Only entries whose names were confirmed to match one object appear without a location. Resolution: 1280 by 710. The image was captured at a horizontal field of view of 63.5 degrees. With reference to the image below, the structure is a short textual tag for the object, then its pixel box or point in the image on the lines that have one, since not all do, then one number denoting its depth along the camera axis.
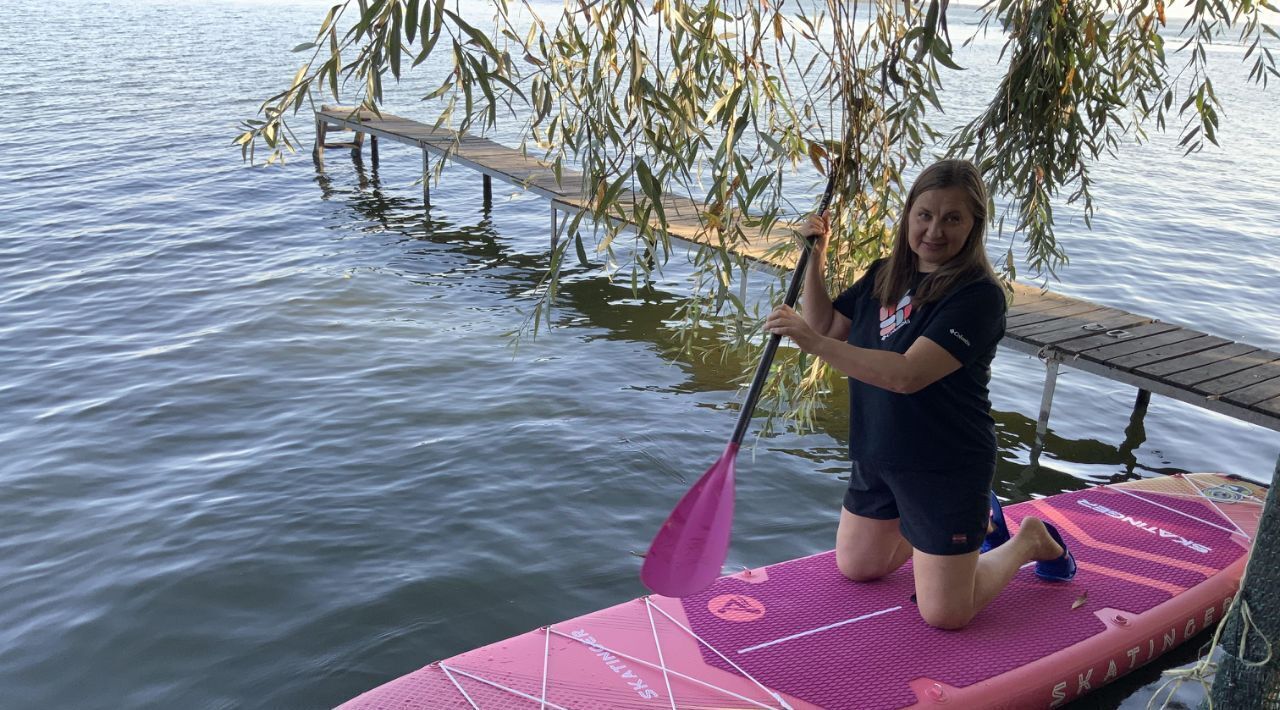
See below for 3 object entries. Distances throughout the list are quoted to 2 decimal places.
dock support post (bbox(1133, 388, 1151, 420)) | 7.46
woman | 3.19
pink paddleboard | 3.45
